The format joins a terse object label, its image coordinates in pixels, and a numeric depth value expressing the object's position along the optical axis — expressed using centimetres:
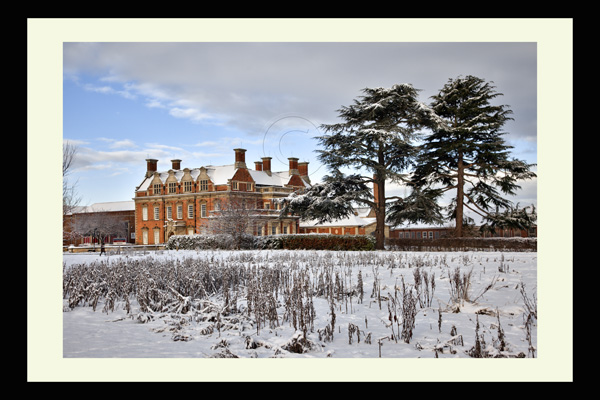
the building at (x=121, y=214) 5419
